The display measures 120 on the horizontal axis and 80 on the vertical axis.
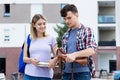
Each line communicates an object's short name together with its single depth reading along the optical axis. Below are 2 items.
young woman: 6.42
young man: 5.65
